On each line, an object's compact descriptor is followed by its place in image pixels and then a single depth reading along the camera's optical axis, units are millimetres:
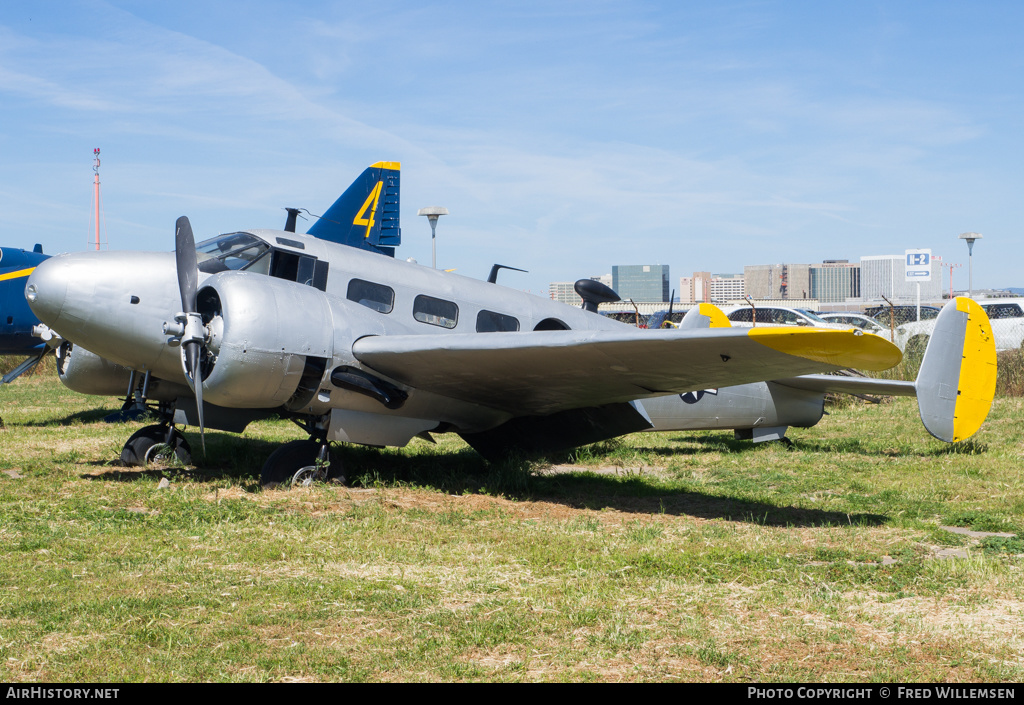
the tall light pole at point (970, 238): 29891
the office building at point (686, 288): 169200
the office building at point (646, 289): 186200
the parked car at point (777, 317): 26430
